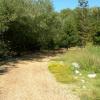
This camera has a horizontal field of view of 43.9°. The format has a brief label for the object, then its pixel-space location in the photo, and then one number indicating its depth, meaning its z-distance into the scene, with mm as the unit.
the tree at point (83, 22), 24566
